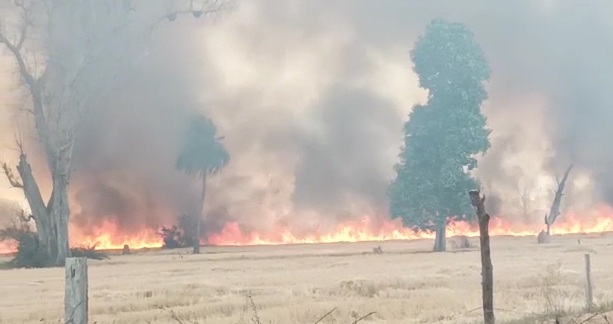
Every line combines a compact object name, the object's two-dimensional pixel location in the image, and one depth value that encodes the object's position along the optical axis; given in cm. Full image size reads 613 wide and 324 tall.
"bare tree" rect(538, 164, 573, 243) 7438
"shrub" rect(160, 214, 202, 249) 7725
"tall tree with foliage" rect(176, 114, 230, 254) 7125
